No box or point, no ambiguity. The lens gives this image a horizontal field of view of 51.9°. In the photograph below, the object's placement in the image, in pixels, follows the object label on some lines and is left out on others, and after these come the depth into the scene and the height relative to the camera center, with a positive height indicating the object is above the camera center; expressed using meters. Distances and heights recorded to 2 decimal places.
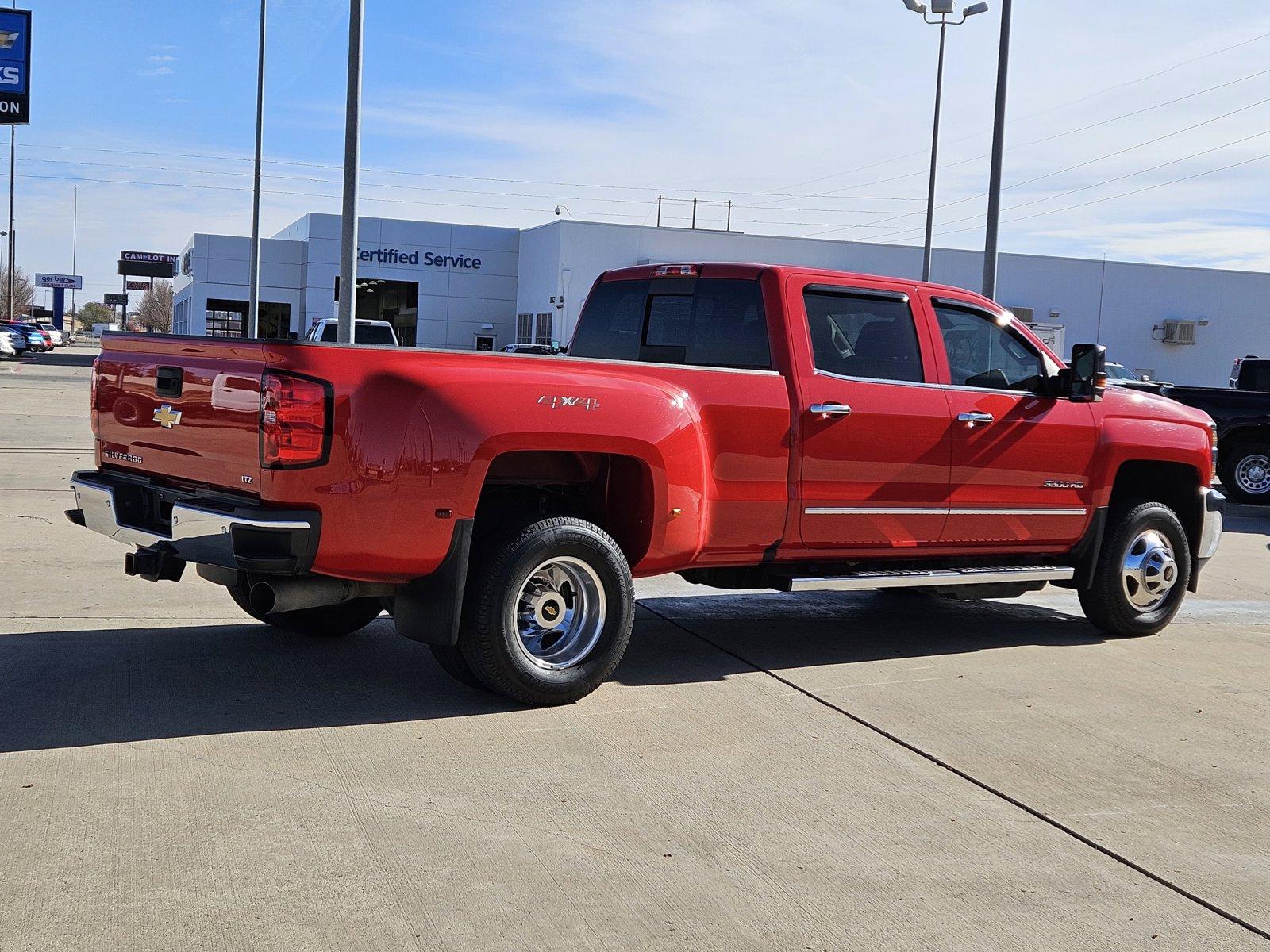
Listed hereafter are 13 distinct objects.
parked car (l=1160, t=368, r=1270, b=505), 17.64 -0.29
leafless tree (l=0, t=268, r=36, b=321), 139.52 +5.31
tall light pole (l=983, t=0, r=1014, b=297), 18.33 +3.71
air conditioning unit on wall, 52.59 +3.09
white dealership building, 50.84 +4.23
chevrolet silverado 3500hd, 5.20 -0.43
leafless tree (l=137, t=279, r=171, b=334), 157.25 +5.08
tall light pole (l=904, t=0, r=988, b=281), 22.70 +6.67
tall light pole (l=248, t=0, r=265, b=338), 28.05 +2.78
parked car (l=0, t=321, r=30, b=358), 55.28 -0.05
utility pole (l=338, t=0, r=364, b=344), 15.10 +2.43
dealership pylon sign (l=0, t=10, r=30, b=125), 30.81 +6.37
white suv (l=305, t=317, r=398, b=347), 28.67 +0.59
